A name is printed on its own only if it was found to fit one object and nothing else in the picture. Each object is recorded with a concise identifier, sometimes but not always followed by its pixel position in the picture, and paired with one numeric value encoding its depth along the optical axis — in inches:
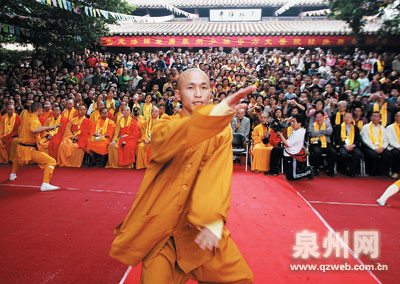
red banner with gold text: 576.1
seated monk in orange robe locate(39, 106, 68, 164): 271.0
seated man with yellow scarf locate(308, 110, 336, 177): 233.6
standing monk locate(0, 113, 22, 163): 265.1
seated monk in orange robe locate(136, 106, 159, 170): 256.4
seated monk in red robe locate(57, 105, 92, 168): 262.8
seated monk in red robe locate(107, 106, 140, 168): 257.6
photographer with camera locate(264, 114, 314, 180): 219.0
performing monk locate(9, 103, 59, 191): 177.5
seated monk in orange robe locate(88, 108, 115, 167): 264.8
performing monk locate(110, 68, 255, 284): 43.3
